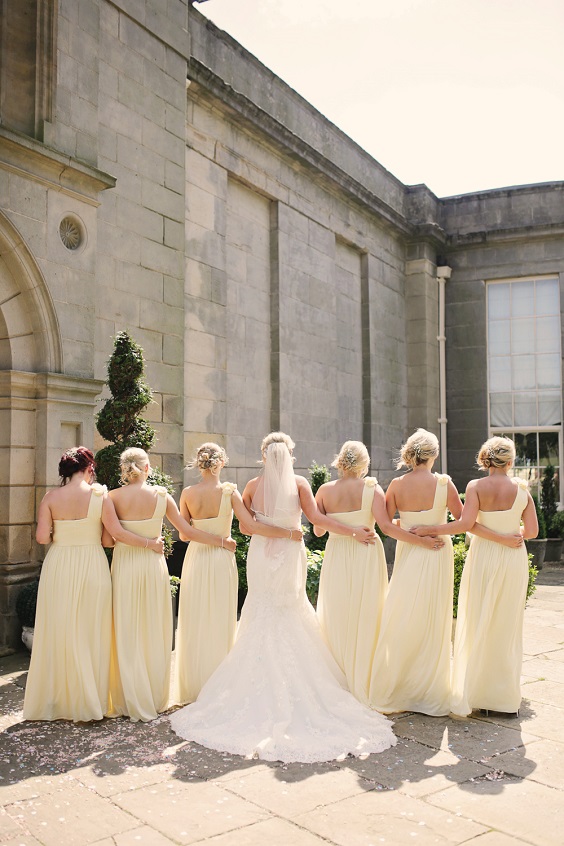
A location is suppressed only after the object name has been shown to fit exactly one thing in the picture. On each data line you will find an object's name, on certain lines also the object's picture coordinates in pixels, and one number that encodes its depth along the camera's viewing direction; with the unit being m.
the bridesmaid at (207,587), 5.35
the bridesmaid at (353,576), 5.25
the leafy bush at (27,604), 6.49
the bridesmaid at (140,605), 5.05
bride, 4.39
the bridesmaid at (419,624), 5.11
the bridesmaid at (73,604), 4.91
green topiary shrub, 6.92
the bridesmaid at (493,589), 5.06
